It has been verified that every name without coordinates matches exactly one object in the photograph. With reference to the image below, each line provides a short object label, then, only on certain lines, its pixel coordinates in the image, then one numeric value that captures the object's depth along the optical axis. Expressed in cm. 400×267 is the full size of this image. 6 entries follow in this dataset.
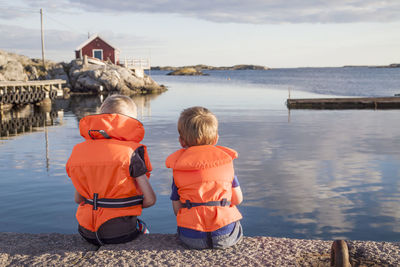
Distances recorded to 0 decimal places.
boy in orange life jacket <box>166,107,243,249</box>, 322
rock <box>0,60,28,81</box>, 3881
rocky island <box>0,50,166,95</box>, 4494
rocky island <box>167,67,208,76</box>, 16682
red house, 5569
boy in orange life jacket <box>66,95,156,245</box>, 329
